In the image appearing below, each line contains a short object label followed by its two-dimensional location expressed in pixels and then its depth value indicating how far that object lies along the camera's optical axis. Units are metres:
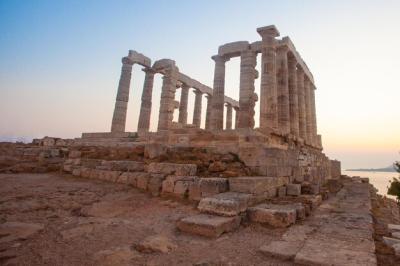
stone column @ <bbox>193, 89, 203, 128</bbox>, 27.11
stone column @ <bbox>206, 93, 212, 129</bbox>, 28.67
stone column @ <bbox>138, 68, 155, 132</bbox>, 21.92
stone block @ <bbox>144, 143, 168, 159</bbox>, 8.46
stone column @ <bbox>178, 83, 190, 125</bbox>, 25.94
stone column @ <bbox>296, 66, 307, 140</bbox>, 19.94
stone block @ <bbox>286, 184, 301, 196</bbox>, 7.46
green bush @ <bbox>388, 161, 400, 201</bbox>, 14.52
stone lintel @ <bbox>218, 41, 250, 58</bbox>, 17.81
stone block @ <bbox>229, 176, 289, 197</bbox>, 5.88
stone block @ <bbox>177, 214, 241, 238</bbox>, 4.02
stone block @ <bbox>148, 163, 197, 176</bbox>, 6.77
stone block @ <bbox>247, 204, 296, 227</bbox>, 4.68
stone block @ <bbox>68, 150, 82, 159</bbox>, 10.33
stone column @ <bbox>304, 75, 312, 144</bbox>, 21.65
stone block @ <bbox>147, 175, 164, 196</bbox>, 6.66
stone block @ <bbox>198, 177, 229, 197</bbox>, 5.88
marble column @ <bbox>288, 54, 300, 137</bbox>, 18.17
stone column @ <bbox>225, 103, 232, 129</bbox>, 31.15
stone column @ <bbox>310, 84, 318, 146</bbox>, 22.94
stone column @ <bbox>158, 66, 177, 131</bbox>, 21.52
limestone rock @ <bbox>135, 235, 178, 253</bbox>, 3.42
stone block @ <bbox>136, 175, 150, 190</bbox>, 7.04
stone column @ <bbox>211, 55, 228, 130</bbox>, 18.80
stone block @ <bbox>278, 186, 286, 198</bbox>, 7.15
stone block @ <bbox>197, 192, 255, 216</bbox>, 4.68
